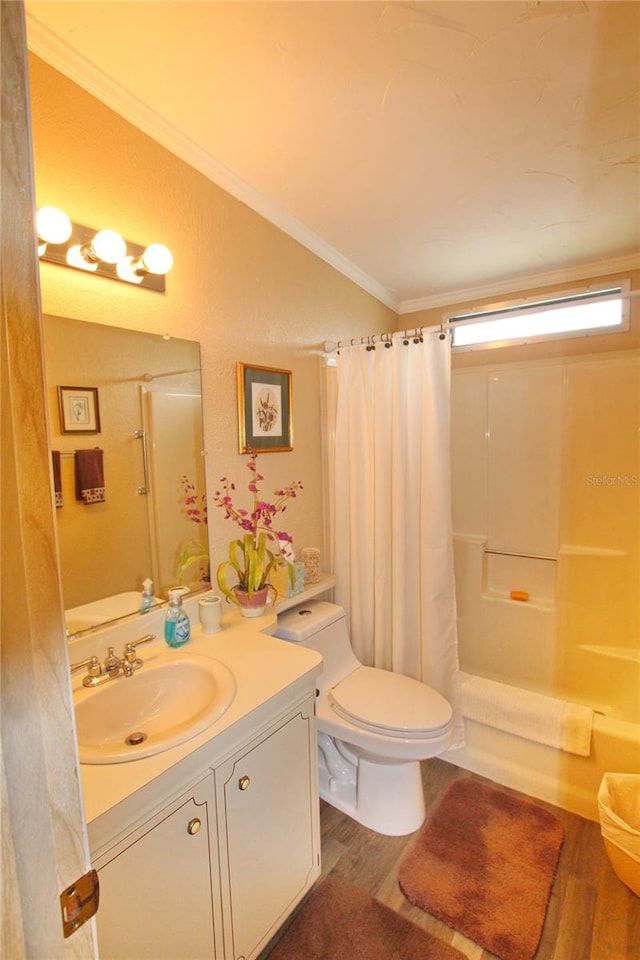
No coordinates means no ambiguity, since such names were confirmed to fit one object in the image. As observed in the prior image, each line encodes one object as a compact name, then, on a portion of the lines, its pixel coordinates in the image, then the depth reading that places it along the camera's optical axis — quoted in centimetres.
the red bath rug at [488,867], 133
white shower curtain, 185
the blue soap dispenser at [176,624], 137
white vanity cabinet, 85
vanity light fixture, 106
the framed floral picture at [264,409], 170
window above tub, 221
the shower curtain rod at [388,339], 178
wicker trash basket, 137
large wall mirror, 119
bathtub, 171
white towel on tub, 174
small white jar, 147
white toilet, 153
